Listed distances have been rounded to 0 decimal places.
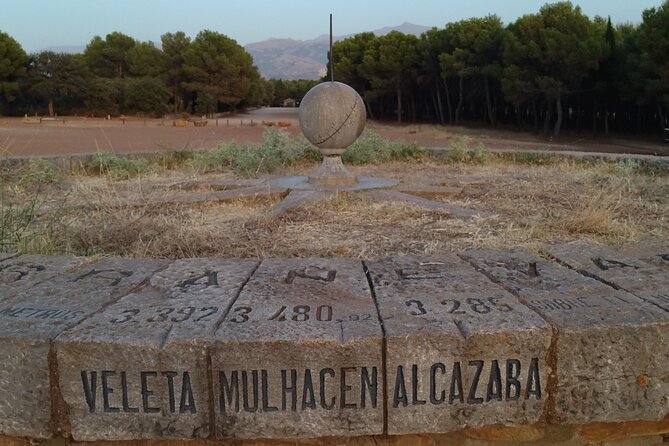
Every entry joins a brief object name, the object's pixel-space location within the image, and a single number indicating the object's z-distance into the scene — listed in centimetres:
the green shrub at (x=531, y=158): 888
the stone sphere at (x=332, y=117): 698
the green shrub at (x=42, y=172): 674
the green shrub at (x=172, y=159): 892
